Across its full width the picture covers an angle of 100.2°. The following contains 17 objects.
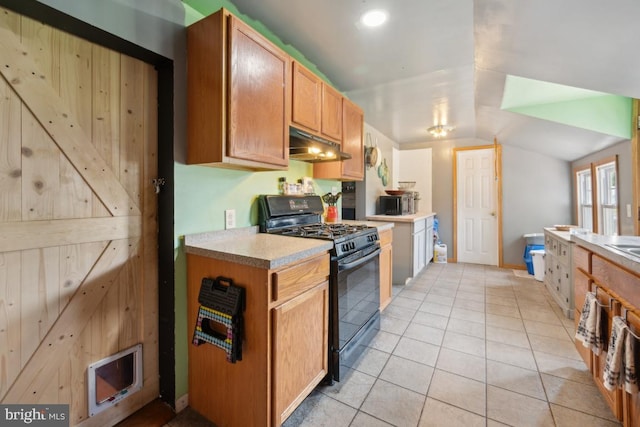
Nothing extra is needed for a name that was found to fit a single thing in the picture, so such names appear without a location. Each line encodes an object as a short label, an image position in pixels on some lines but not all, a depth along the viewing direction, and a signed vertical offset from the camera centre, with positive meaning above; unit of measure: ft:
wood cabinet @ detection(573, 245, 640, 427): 3.78 -1.39
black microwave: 13.00 +0.52
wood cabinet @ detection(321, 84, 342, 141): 7.33 +2.96
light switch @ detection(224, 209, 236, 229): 5.75 -0.04
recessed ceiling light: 5.49 +4.20
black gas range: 5.51 -1.21
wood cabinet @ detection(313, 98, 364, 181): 8.48 +2.23
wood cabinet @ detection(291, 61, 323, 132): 6.20 +2.89
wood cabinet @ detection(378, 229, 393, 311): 8.29 -1.64
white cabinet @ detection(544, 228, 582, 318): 8.71 -1.97
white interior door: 15.38 +0.48
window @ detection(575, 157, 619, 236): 9.47 +0.74
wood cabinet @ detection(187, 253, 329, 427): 4.03 -2.20
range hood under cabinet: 6.45 +1.85
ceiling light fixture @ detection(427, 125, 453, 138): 13.70 +4.47
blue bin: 13.47 -2.12
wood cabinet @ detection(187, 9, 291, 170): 4.53 +2.22
